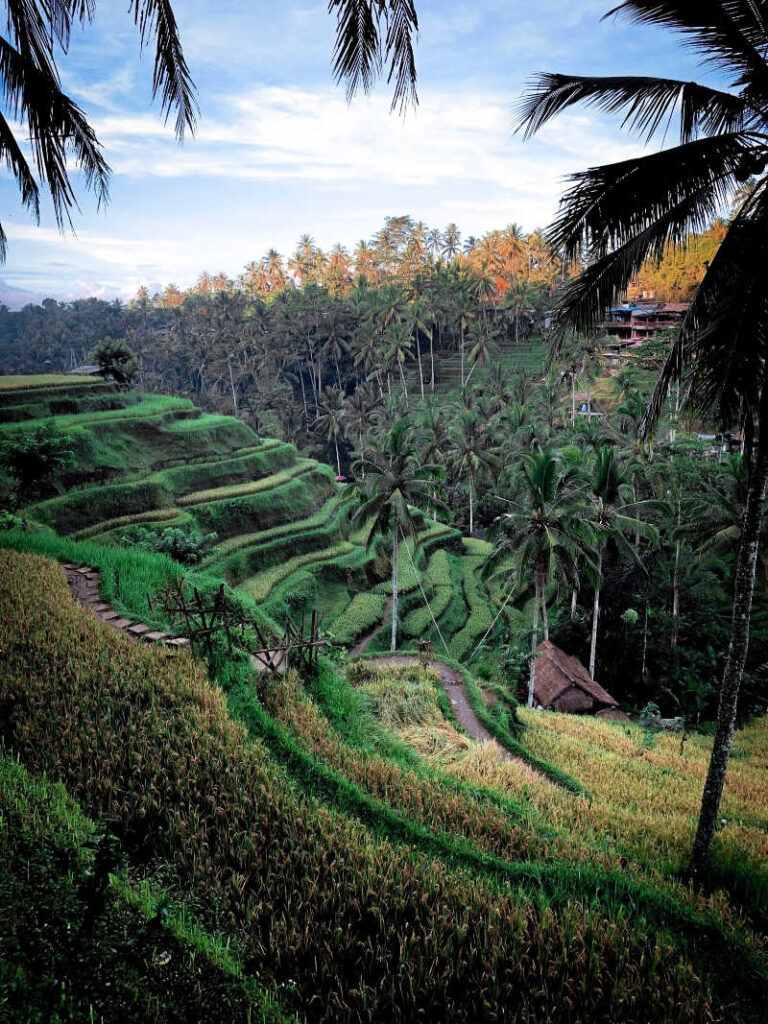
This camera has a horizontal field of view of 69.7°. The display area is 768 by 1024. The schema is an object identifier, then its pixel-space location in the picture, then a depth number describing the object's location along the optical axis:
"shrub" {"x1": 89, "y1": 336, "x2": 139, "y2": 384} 35.62
